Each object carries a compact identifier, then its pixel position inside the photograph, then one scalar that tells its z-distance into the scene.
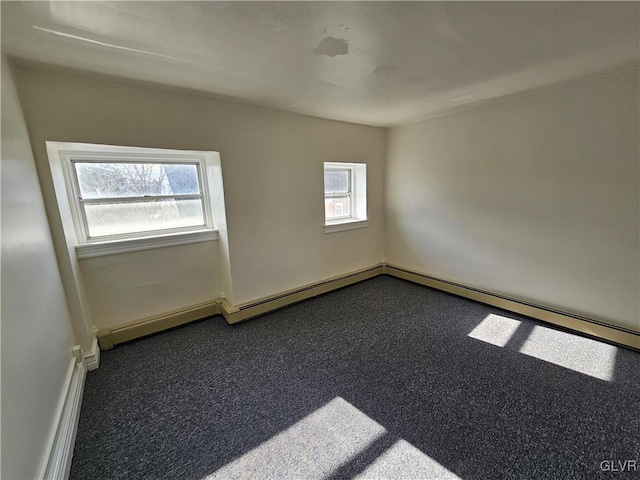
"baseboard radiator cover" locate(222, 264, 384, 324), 2.71
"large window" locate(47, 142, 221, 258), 2.19
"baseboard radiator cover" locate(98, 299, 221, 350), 2.28
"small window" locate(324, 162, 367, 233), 3.61
